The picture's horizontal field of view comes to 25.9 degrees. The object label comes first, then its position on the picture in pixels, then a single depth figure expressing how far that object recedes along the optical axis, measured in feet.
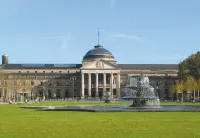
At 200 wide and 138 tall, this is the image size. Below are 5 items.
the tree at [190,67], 384.49
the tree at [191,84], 362.94
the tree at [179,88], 392.12
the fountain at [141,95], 178.09
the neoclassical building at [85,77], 532.73
